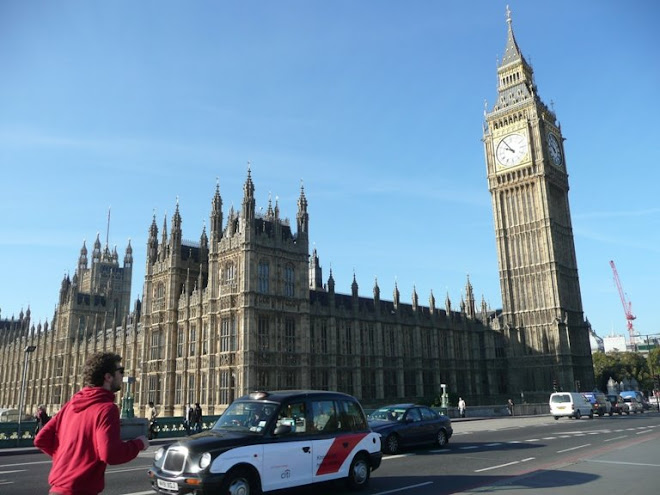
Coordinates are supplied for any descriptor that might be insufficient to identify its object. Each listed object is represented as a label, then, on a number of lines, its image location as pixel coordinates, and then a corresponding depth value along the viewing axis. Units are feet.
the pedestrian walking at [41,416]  76.54
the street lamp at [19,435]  79.74
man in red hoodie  15.60
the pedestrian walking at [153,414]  48.43
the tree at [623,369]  359.25
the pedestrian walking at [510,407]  160.35
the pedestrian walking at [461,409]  149.48
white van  130.00
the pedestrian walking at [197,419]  95.71
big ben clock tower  225.35
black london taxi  29.45
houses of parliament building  144.56
